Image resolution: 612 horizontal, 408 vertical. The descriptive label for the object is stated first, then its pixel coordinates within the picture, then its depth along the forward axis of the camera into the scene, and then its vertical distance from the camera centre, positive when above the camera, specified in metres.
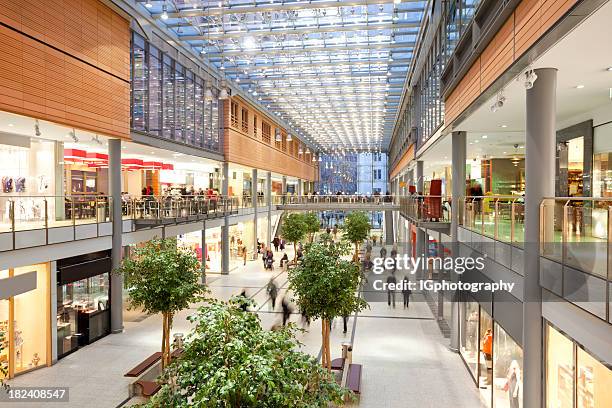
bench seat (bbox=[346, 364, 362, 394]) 9.57 -3.95
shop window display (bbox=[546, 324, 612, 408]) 5.01 -2.17
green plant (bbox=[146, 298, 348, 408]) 3.40 -1.39
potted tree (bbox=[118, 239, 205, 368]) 10.48 -2.01
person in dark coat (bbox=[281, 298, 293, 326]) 15.93 -4.06
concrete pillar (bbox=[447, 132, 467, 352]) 12.73 -0.14
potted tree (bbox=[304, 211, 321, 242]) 29.36 -1.78
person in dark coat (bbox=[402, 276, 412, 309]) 18.47 -3.94
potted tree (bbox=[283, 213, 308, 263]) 28.17 -2.03
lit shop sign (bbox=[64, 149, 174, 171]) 18.09 +1.54
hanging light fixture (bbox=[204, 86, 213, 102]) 15.87 +3.47
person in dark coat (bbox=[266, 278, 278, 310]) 18.07 -3.83
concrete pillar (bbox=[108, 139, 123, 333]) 14.68 -1.35
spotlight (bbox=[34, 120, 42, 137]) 12.80 +1.94
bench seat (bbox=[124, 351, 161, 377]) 10.23 -3.96
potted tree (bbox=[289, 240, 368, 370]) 10.02 -2.00
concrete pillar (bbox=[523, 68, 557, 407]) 6.49 +0.00
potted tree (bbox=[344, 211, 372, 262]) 26.36 -1.91
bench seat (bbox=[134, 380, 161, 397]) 9.46 -3.98
